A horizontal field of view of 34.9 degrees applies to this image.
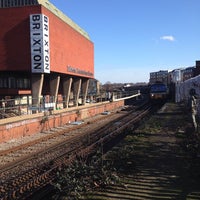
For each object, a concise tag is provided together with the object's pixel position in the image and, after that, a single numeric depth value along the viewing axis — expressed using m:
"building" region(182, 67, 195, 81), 65.50
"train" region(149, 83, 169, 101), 50.62
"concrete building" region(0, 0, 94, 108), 26.62
